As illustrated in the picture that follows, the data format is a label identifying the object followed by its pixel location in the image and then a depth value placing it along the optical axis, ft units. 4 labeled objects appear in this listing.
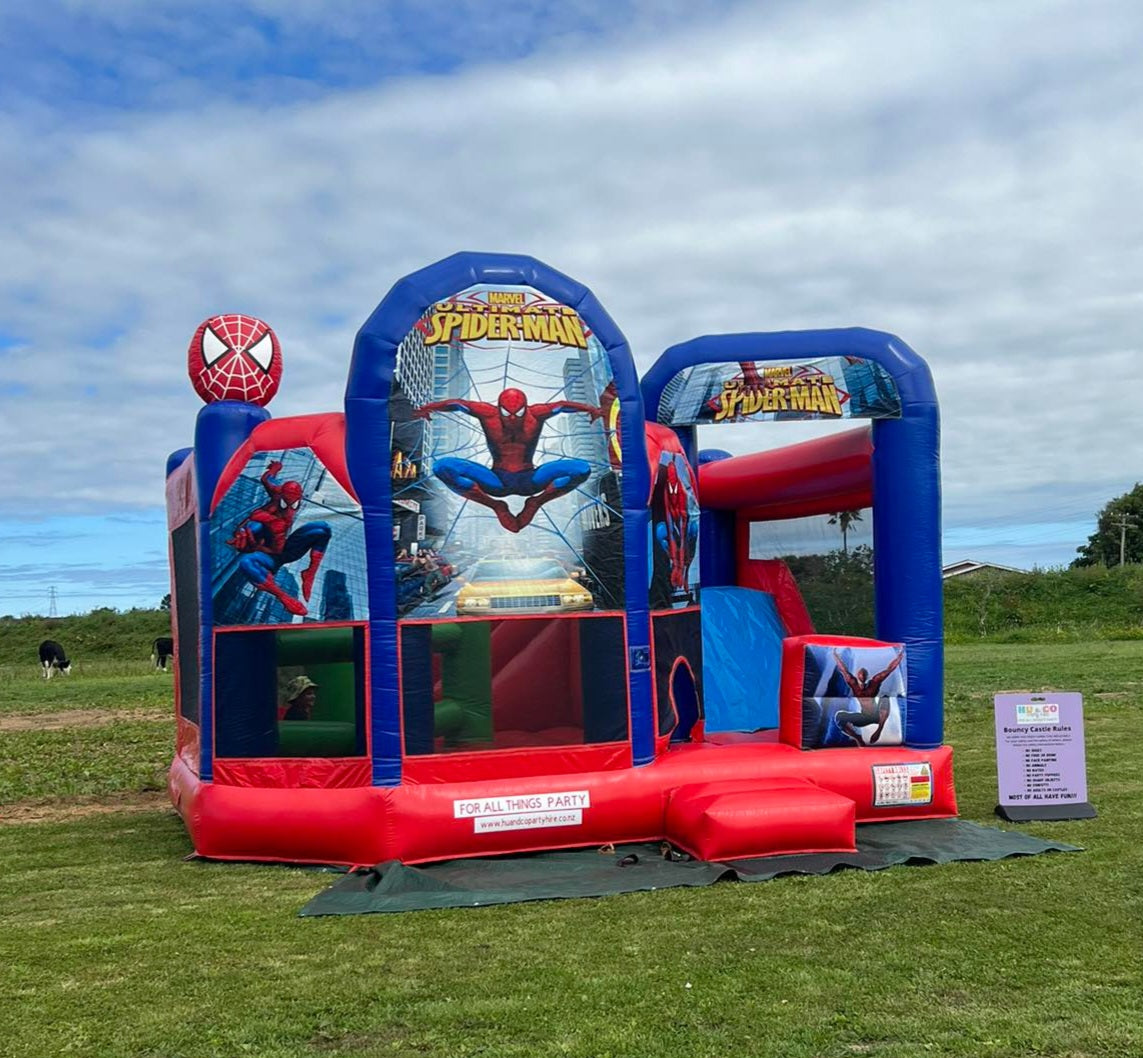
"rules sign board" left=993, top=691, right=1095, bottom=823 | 24.39
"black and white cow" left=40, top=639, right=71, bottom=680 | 77.51
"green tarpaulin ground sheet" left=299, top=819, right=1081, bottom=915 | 19.06
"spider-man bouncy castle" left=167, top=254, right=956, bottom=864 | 21.68
